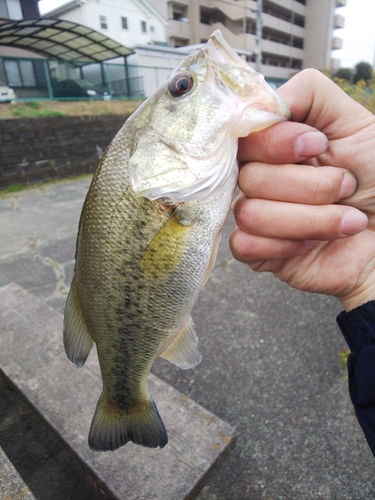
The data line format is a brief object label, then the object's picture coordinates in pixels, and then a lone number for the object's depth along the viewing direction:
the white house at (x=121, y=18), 23.78
